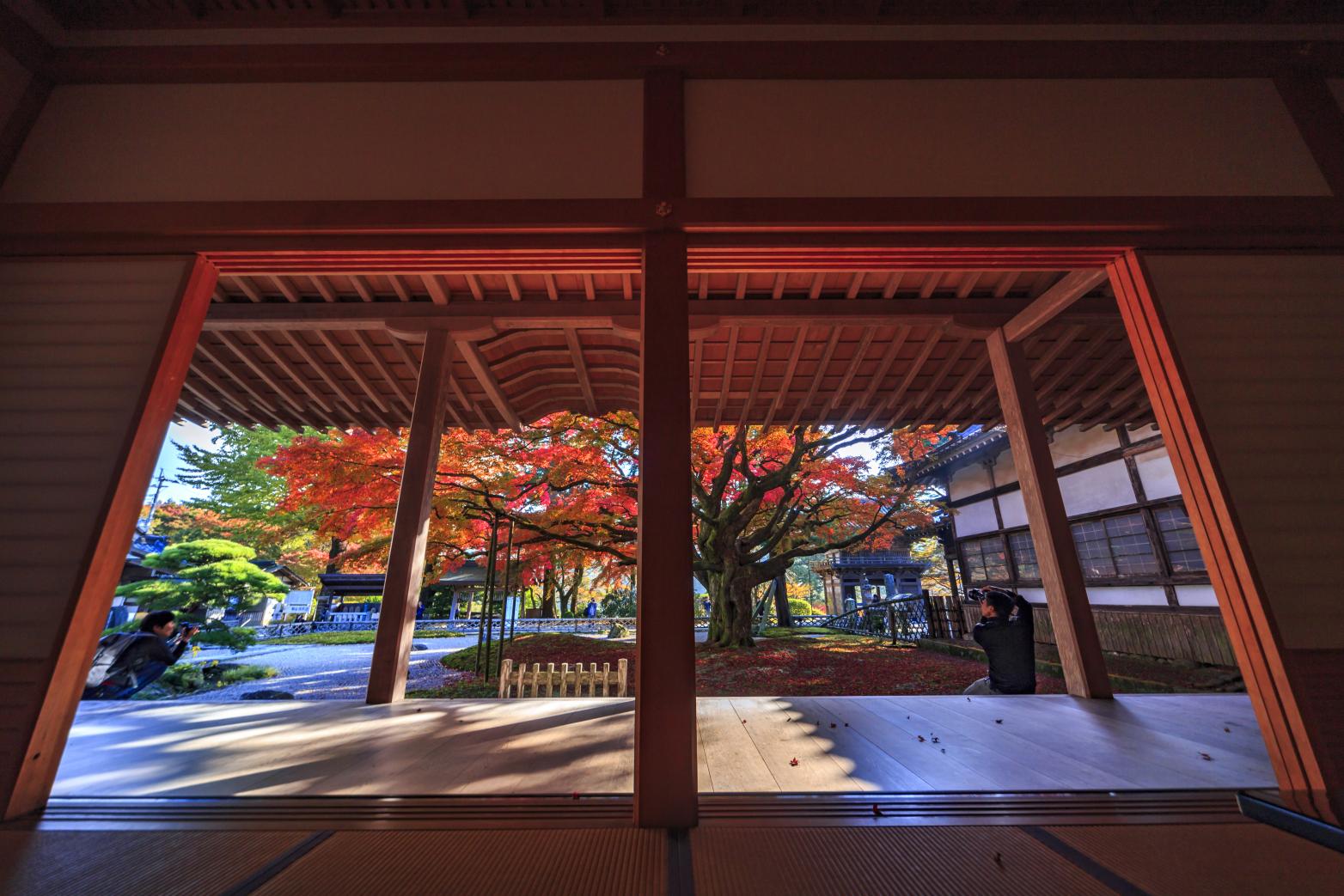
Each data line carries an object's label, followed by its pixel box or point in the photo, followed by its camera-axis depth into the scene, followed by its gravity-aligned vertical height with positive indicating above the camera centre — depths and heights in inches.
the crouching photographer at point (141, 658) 169.6 -19.9
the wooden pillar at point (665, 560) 56.7 +4.1
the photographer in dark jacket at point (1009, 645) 131.0 -16.1
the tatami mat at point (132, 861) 44.1 -25.4
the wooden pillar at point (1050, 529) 116.6 +14.0
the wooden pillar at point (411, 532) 118.7 +16.8
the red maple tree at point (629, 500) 300.2 +62.0
